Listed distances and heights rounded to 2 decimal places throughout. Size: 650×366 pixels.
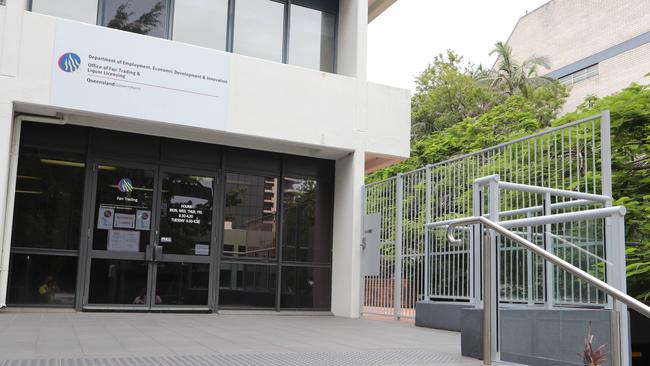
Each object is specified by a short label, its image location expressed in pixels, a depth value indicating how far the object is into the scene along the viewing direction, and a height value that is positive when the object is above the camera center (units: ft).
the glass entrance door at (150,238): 33.91 +1.11
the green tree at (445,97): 87.45 +23.52
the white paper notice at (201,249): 36.19 +0.63
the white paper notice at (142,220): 34.86 +2.10
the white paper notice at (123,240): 34.12 +0.92
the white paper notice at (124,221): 34.37 +1.98
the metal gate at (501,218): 17.22 +2.16
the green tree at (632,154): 31.45 +6.41
